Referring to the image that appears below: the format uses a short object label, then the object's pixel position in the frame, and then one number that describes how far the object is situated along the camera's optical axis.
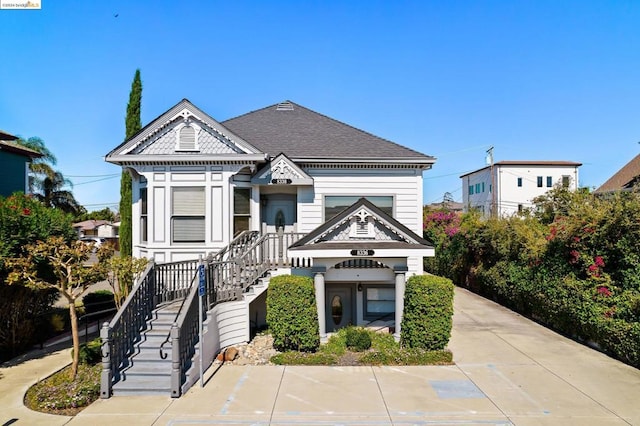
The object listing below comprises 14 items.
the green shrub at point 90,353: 9.48
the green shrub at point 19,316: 9.97
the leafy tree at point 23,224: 9.14
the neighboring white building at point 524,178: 45.53
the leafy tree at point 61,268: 8.73
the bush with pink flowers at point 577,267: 10.08
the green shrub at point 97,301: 14.02
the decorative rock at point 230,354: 10.09
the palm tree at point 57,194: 40.41
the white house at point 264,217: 10.90
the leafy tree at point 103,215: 83.46
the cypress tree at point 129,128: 15.59
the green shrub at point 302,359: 9.86
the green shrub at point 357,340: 10.64
